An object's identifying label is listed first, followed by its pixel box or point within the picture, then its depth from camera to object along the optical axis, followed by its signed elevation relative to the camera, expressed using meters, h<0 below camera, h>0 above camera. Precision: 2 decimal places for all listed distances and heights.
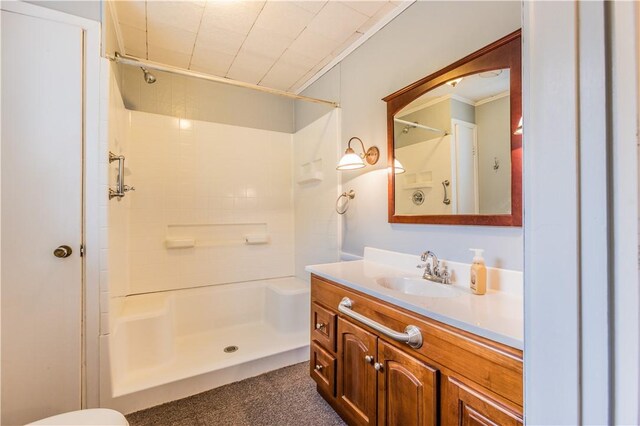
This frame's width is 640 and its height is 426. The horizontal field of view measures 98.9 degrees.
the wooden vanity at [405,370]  0.78 -0.57
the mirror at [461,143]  1.18 +0.36
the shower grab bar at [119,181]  1.67 +0.22
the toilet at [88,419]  1.07 -0.82
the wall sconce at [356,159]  1.83 +0.37
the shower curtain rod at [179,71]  1.64 +0.95
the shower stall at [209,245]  1.84 -0.29
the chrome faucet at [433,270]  1.35 -0.29
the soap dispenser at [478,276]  1.15 -0.27
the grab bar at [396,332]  1.00 -0.46
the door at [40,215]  1.32 +0.00
